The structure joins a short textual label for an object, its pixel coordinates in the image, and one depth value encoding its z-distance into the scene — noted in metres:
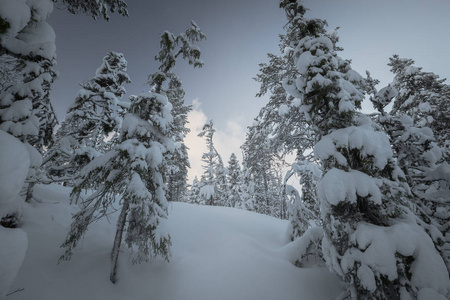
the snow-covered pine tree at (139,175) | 5.06
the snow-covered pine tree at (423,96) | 11.33
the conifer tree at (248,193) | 23.80
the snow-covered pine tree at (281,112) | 9.12
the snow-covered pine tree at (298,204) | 6.89
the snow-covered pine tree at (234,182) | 27.16
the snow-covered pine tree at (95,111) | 8.14
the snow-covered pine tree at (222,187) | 24.02
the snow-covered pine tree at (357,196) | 3.35
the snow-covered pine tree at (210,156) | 23.56
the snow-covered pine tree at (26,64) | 3.17
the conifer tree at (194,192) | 33.77
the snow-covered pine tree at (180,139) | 18.12
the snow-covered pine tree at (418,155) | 4.86
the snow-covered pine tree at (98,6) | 5.60
